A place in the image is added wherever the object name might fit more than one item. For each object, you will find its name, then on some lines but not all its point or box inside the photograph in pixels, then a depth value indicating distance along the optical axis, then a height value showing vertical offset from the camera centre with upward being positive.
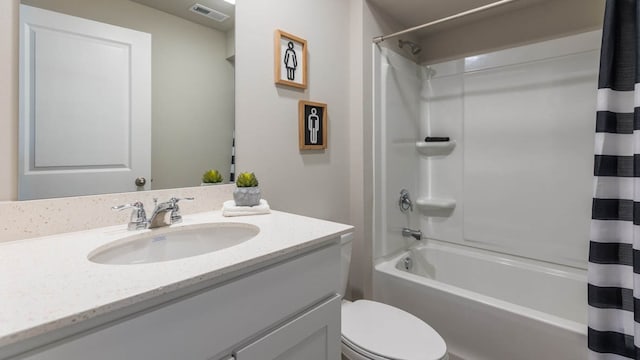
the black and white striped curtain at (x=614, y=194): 1.15 -0.05
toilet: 1.15 -0.67
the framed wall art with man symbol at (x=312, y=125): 1.58 +0.30
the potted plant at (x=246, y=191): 1.18 -0.05
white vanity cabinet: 0.51 -0.31
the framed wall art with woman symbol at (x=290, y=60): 1.45 +0.61
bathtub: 1.36 -0.70
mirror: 1.11 +0.40
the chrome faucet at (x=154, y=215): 0.96 -0.12
